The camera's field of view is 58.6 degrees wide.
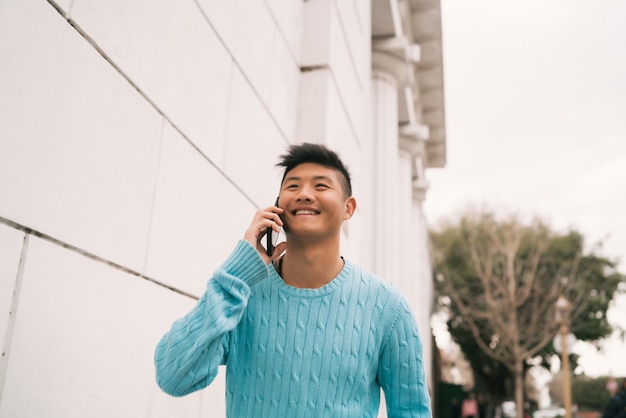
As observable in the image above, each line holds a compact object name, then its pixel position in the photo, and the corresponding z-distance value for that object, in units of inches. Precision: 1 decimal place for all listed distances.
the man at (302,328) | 67.6
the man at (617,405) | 354.6
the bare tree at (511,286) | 840.3
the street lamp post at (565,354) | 569.6
